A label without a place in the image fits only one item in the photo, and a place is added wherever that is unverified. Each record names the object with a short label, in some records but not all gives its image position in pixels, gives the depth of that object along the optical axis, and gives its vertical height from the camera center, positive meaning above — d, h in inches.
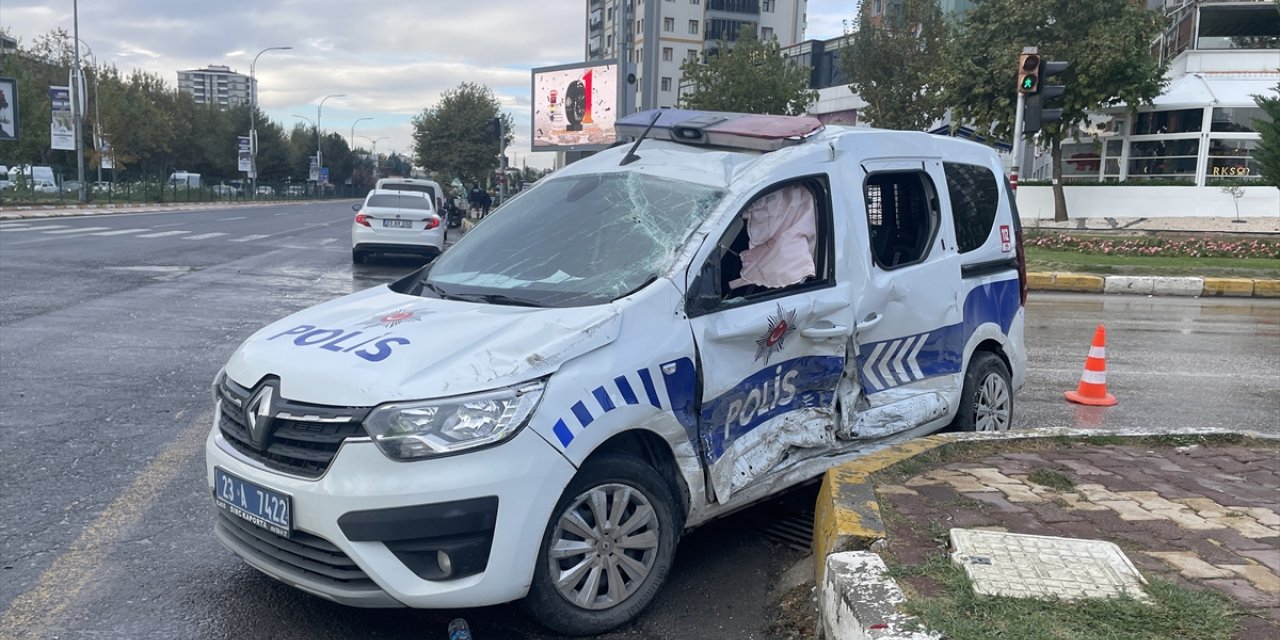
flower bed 844.6 -29.5
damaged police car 124.3 -24.8
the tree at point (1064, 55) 1091.9 +174.9
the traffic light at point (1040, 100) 539.8 +59.9
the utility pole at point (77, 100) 1612.9 +150.9
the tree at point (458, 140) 2536.9 +154.1
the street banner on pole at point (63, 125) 1610.5 +113.1
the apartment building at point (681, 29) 3400.6 +611.5
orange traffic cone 296.0 -51.0
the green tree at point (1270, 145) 828.6 +58.6
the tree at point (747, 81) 1486.2 +188.7
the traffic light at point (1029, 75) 539.5 +73.2
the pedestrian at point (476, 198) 1676.7 +3.7
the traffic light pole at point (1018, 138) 552.1 +41.7
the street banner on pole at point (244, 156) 2610.7 +104.8
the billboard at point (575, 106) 1494.8 +149.1
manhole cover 127.9 -48.6
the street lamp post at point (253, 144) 2662.4 +142.1
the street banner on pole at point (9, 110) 1498.5 +124.3
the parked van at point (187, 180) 2452.0 +38.5
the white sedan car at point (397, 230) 722.8 -22.7
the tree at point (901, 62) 1323.8 +194.4
